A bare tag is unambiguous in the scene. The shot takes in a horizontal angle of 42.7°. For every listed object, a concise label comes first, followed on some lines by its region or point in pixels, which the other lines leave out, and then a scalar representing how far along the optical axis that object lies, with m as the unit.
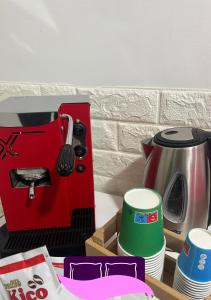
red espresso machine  0.46
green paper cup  0.38
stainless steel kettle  0.48
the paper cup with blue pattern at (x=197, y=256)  0.34
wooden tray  0.43
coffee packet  0.36
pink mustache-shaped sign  0.37
